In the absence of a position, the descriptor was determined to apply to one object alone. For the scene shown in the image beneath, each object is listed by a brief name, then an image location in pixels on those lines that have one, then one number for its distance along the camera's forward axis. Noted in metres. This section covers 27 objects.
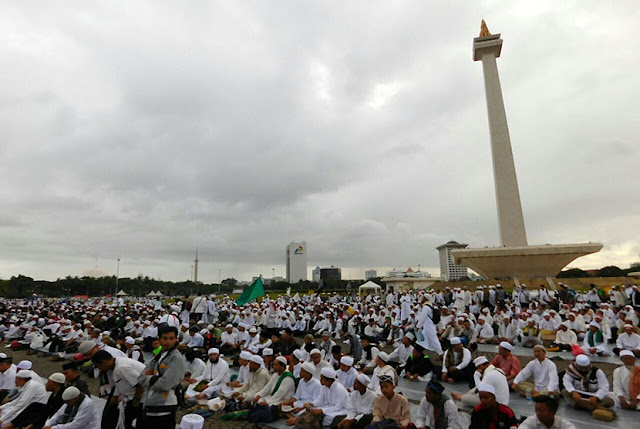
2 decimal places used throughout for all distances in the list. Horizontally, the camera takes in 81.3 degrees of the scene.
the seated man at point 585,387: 4.81
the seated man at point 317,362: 5.90
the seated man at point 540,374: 5.21
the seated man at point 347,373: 5.56
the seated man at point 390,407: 3.94
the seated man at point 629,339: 7.76
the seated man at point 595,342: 8.14
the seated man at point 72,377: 3.96
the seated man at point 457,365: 6.35
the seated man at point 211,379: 5.99
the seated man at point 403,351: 7.50
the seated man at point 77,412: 3.61
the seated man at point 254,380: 5.52
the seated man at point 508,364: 5.73
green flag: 13.74
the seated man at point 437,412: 3.76
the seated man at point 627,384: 4.87
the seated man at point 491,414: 3.31
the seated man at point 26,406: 4.22
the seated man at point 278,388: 5.14
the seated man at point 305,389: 5.03
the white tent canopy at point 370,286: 24.80
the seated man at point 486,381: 4.20
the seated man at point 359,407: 4.31
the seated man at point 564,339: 8.84
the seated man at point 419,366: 6.83
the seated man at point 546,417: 3.09
